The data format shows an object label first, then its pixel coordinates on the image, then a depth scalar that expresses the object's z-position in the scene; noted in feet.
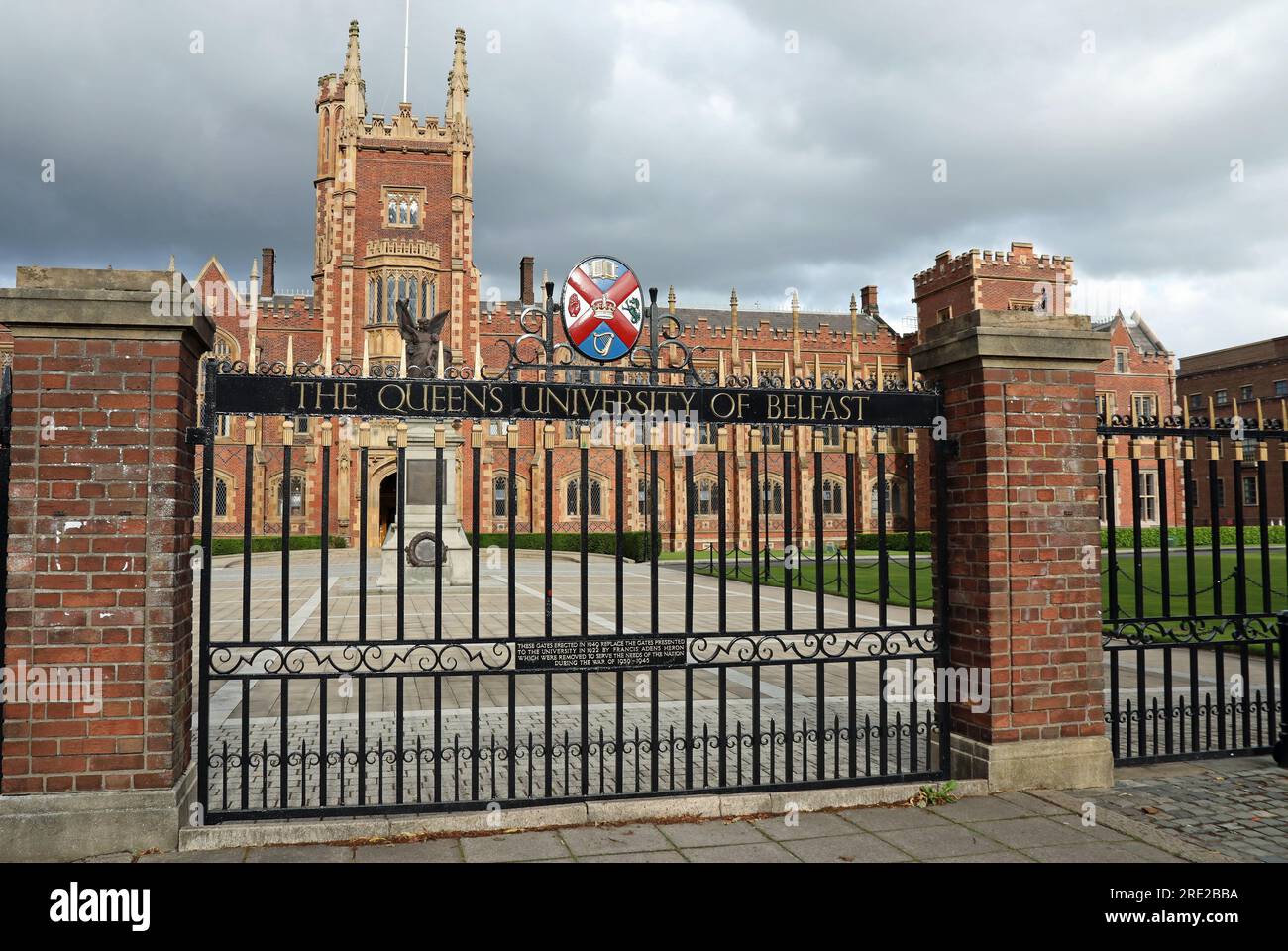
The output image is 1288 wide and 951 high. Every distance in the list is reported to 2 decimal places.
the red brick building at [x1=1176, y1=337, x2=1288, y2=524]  164.96
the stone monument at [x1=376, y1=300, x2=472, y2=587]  58.95
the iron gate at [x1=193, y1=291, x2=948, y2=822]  15.69
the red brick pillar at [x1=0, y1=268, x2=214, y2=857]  13.97
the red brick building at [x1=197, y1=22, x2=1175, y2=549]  133.49
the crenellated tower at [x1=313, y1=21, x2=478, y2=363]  135.54
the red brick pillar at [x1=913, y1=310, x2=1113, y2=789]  17.62
